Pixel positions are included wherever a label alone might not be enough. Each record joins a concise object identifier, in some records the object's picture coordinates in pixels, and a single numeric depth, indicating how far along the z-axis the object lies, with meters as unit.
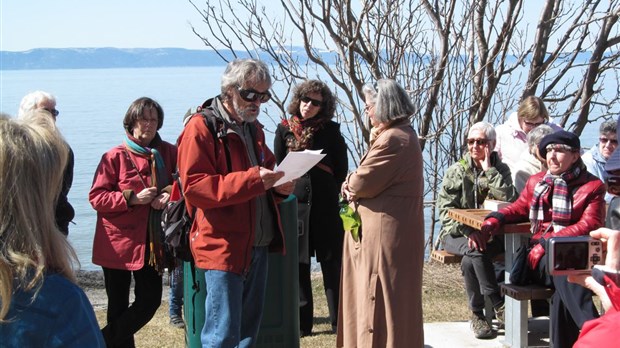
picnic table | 6.12
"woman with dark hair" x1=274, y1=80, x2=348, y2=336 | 6.74
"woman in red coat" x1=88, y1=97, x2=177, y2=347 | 5.77
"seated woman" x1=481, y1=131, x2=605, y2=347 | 5.60
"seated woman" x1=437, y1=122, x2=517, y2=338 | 6.69
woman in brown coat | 5.25
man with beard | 4.42
